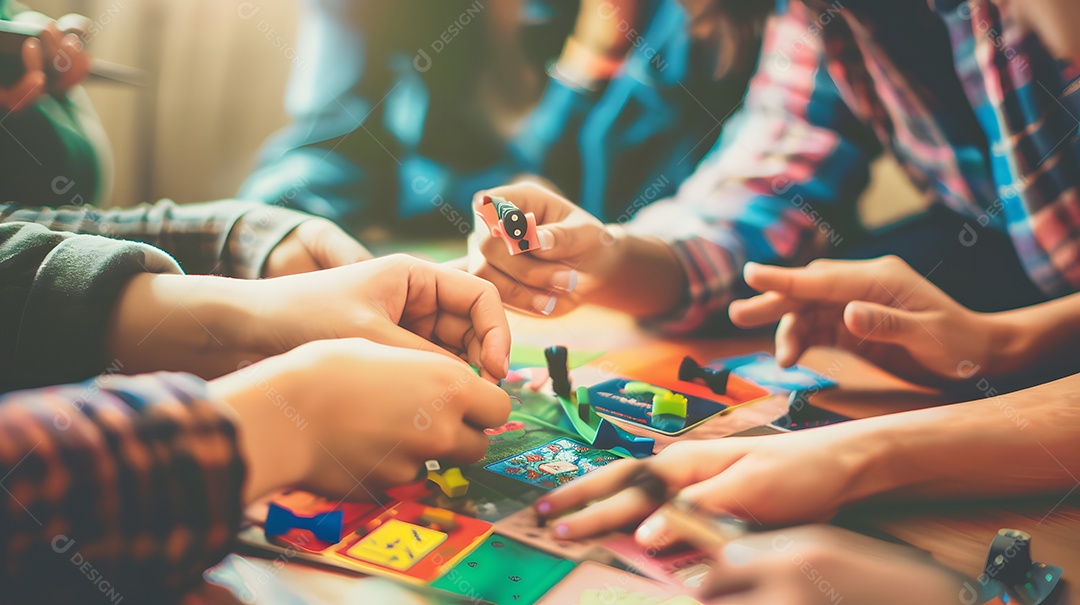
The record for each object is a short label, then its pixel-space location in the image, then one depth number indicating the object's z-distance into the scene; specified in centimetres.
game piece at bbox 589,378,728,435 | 73
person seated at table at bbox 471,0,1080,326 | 88
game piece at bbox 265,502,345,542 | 51
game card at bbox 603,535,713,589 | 49
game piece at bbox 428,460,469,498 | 58
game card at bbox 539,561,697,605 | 47
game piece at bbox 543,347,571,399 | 80
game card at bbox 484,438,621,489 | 62
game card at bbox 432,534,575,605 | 47
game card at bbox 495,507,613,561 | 51
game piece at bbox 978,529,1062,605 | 50
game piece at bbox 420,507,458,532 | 54
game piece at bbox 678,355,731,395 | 82
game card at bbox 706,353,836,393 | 84
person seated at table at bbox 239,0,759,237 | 108
